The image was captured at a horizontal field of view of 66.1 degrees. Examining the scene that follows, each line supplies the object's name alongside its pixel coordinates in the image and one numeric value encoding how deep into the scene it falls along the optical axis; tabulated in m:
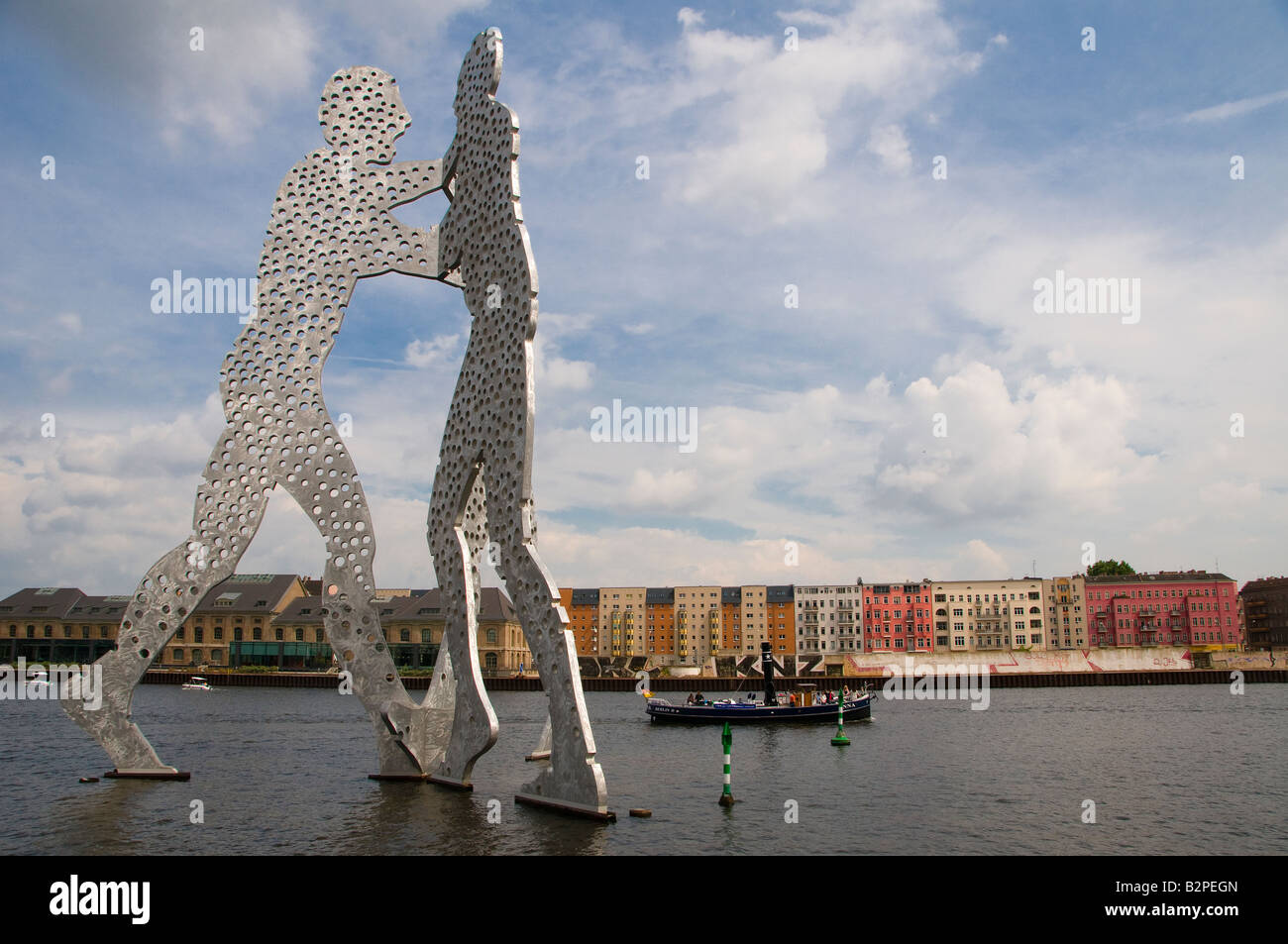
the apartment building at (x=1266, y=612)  155.38
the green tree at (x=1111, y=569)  152.88
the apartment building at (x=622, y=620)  155.88
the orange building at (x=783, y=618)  147.38
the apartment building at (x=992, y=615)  137.12
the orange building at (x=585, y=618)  156.38
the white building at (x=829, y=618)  143.00
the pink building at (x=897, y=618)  139.62
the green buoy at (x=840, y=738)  41.33
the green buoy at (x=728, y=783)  24.42
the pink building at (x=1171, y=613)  134.88
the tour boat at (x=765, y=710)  51.72
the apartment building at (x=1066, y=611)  138.00
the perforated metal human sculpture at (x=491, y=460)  20.69
